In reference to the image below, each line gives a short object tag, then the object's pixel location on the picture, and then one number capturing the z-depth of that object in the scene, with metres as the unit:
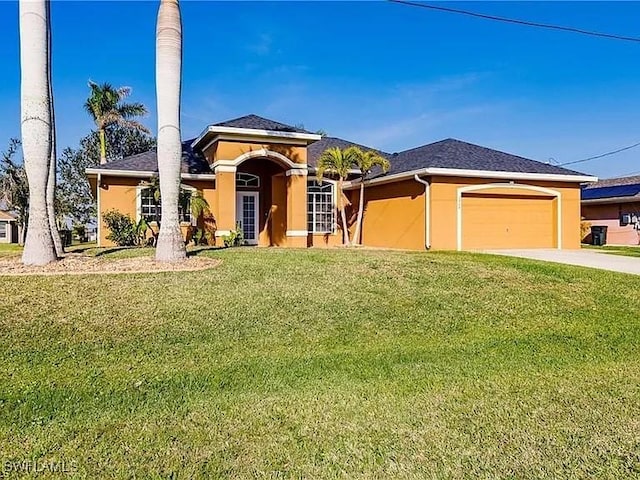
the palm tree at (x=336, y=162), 17.67
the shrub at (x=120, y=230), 16.84
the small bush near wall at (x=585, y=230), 25.20
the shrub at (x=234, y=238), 16.48
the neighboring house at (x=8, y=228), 36.97
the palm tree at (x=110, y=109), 31.22
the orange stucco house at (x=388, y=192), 16.77
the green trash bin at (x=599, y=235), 23.59
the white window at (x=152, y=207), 17.59
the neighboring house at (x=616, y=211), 24.97
